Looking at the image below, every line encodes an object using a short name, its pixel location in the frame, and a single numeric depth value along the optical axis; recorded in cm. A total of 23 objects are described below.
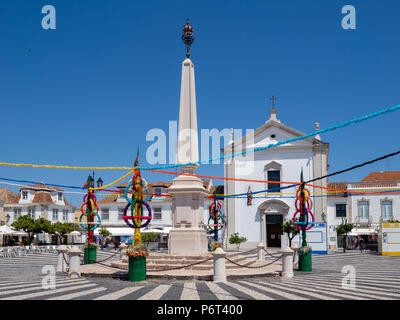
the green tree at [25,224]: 4444
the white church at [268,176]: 4169
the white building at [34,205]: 5512
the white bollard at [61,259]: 1785
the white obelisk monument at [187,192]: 1805
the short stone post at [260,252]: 2345
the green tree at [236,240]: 4031
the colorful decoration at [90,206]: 2067
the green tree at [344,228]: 3953
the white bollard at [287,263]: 1653
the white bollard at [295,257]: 1970
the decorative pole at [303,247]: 1876
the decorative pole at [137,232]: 1441
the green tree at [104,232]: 4519
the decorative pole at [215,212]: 2339
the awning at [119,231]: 4653
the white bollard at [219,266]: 1469
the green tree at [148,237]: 3950
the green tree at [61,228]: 4735
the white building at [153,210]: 5225
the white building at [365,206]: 4519
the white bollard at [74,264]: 1594
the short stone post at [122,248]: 2201
